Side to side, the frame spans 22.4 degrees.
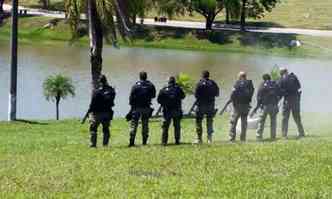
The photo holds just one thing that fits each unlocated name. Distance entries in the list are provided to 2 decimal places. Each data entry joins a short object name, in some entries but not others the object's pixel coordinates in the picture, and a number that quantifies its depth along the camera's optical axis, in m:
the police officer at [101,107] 20.47
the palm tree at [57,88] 36.66
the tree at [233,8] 91.12
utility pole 32.04
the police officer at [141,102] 20.52
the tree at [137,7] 31.31
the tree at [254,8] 92.15
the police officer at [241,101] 21.84
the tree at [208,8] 89.94
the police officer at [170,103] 20.83
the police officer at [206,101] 21.39
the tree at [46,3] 109.16
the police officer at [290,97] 22.89
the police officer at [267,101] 22.28
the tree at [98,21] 30.27
